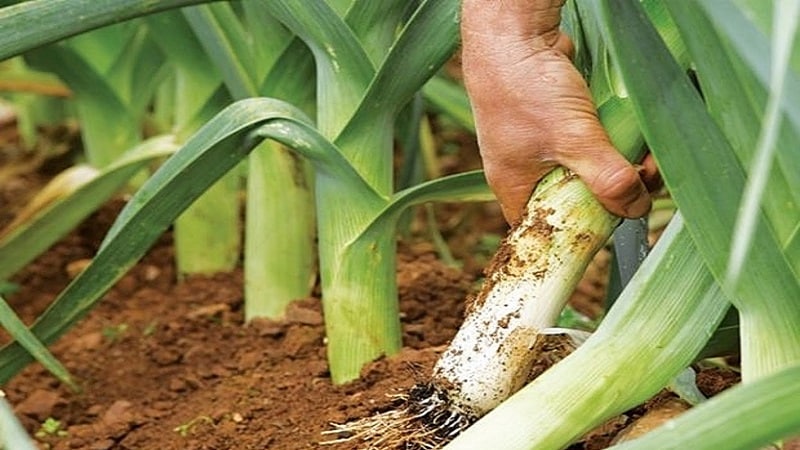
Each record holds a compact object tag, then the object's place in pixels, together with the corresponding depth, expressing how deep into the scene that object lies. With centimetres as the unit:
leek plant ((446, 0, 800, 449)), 142
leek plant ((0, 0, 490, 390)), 163
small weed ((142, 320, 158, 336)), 194
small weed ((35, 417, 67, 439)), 177
